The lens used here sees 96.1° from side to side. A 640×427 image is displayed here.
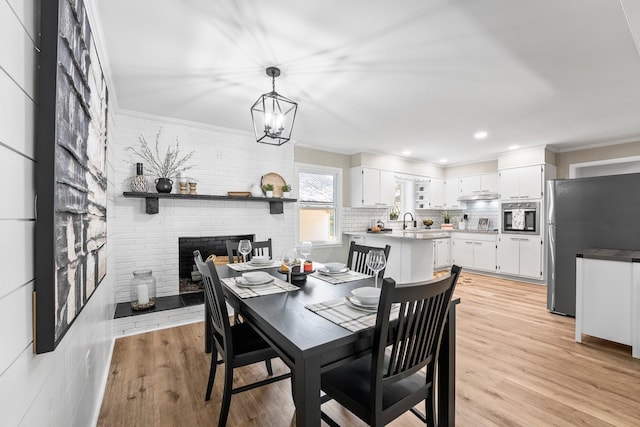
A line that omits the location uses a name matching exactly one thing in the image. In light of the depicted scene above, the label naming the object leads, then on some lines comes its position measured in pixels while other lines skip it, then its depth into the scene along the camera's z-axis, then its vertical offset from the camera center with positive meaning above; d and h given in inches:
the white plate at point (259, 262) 100.8 -17.4
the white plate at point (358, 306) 55.0 -18.3
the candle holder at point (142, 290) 126.6 -34.6
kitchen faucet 252.4 -7.3
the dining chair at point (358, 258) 104.0 -17.1
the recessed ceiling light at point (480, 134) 166.1 +45.9
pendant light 87.8 +29.0
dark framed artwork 32.8 +5.7
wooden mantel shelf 130.5 +7.8
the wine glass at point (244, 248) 96.3 -11.8
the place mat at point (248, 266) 95.9 -18.3
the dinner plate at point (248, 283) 73.2 -18.2
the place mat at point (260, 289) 66.4 -18.6
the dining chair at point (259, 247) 117.2 -14.7
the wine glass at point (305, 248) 87.1 -10.8
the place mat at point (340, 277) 79.0 -18.6
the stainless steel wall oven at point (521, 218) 199.1 -4.6
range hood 235.1 +12.8
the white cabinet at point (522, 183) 197.0 +20.6
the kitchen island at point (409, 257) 176.7 -28.7
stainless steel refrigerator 120.7 -5.0
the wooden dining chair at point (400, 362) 44.6 -26.3
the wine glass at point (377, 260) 68.1 -11.6
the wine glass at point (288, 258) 83.5 -13.4
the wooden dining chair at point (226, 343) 62.7 -31.9
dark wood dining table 41.1 -20.1
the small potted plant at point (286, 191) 172.1 +13.1
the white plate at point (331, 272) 85.4 -17.7
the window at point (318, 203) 198.8 +6.9
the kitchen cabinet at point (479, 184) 234.0 +23.5
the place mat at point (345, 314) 48.4 -18.8
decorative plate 172.1 +19.2
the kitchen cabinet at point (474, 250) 222.7 -31.6
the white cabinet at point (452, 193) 261.3 +17.4
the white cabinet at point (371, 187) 210.8 +18.9
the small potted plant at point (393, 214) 244.5 -1.7
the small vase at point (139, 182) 130.3 +14.3
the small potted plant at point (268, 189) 165.6 +13.7
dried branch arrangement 137.4 +26.8
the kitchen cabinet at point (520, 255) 197.5 -31.2
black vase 135.3 +13.3
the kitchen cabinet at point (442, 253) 241.8 -35.6
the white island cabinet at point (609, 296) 100.4 -31.4
